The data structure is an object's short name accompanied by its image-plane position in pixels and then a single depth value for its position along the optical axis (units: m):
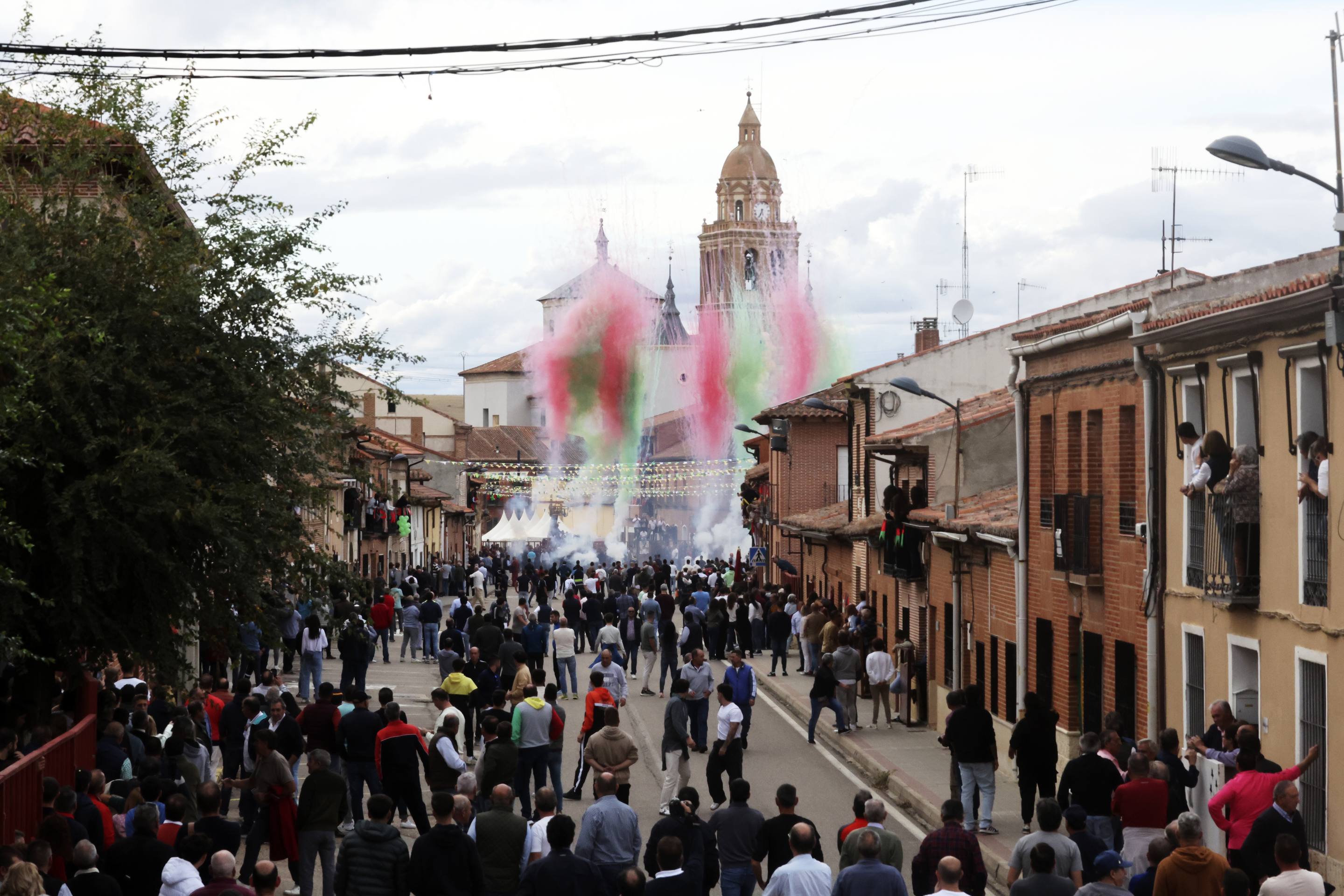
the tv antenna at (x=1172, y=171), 24.95
